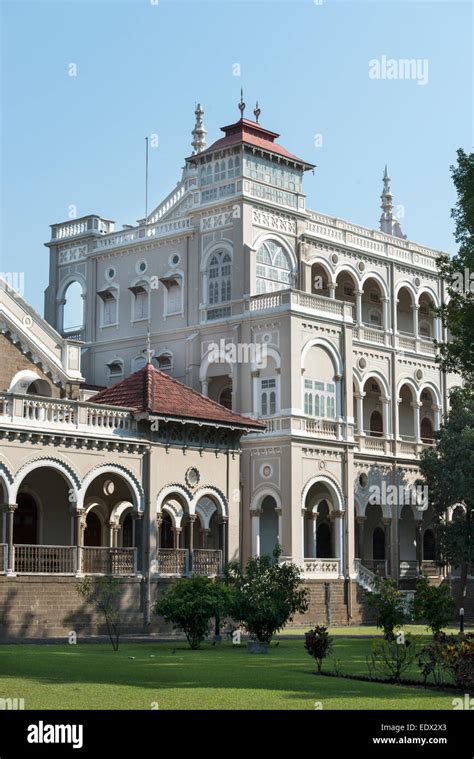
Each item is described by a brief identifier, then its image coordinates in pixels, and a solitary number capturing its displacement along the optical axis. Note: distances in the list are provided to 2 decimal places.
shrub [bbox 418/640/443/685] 19.72
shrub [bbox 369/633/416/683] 20.75
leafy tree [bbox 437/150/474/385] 28.99
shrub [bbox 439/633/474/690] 19.12
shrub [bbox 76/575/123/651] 29.75
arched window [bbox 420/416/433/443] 56.03
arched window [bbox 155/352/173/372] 48.53
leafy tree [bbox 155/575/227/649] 28.34
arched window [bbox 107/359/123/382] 50.59
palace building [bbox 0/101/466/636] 35.53
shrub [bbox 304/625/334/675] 21.95
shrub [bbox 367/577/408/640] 30.03
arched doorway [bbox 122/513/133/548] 41.81
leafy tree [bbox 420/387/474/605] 46.69
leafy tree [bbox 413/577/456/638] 29.86
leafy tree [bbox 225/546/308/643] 28.06
